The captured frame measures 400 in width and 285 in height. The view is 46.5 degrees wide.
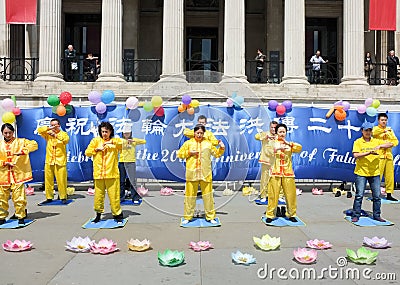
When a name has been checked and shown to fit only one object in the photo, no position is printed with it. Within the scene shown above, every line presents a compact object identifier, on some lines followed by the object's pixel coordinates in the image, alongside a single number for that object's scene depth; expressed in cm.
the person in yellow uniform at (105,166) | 825
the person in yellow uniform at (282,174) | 836
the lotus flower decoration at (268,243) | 663
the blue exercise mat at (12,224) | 817
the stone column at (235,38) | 1770
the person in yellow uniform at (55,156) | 1044
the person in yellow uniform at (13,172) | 823
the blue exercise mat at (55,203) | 1061
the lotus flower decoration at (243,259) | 598
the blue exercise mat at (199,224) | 825
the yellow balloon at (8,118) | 1125
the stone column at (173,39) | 1764
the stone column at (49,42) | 1755
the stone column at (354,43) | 1803
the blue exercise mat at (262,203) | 1051
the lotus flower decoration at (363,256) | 591
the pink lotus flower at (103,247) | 649
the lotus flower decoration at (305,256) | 598
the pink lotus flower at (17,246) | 666
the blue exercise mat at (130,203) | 1082
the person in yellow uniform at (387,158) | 1073
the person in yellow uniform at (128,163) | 1039
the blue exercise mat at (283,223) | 836
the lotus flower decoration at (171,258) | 589
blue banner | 1246
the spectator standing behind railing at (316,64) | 1972
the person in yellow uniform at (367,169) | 851
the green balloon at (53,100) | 1228
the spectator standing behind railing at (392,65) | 1931
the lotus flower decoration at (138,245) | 662
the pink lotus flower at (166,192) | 1222
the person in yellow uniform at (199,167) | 814
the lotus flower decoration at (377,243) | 673
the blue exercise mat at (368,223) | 843
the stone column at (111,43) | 1778
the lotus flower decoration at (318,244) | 670
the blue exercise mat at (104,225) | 822
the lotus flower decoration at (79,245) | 663
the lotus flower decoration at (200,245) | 664
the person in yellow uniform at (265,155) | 990
